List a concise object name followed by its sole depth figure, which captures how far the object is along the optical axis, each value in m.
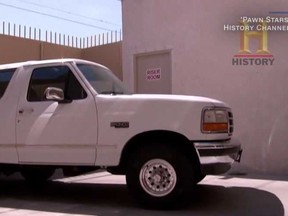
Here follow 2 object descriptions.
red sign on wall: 11.62
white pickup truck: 6.48
